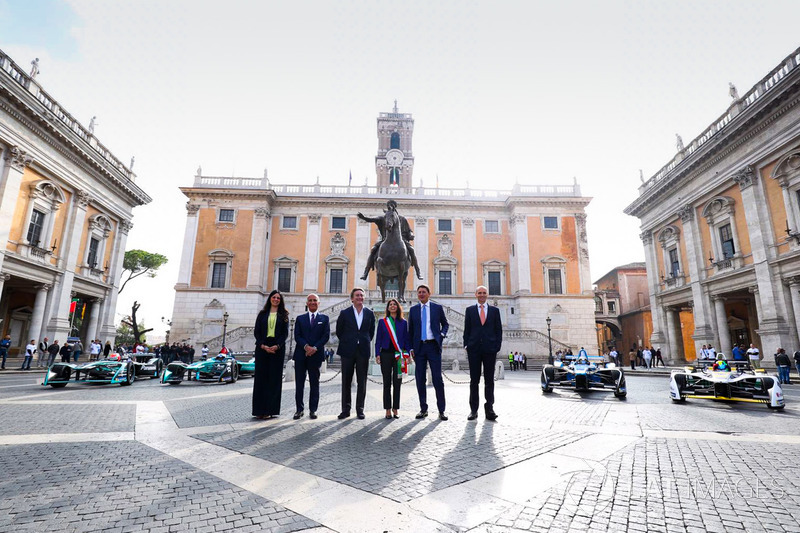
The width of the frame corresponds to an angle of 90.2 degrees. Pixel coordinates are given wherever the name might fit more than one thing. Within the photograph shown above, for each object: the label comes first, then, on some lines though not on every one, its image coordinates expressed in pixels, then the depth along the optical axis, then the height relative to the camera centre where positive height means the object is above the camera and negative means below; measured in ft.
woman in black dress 18.69 -0.66
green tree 144.46 +27.76
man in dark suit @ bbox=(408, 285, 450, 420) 19.20 +0.58
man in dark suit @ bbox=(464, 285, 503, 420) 18.83 +0.18
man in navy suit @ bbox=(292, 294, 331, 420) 18.98 -0.17
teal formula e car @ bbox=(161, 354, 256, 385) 37.17 -2.84
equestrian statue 39.96 +9.03
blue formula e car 29.25 -2.34
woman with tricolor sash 18.79 -0.21
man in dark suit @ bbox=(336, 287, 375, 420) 19.13 +0.16
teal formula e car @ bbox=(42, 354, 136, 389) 32.07 -2.79
